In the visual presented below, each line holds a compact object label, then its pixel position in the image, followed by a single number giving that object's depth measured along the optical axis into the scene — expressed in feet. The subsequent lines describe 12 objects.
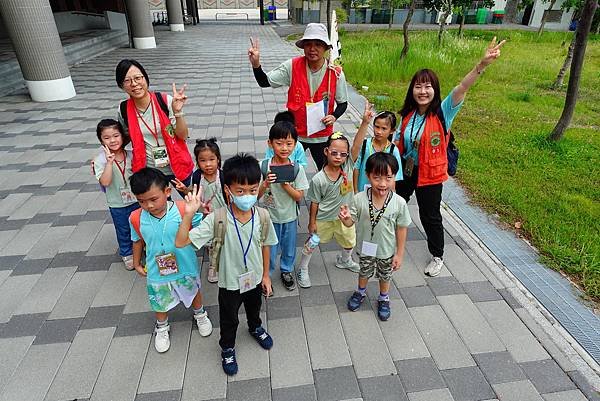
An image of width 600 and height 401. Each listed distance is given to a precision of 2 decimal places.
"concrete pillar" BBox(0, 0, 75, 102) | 25.02
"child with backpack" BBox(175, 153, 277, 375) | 6.70
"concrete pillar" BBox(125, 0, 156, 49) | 50.98
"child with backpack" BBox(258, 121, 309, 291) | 8.59
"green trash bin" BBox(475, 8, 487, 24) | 90.99
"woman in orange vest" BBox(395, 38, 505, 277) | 9.12
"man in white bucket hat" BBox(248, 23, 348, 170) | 10.41
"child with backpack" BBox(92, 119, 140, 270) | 9.16
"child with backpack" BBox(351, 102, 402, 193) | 9.71
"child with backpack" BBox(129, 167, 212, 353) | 7.18
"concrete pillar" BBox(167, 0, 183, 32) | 71.77
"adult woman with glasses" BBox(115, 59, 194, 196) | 8.99
